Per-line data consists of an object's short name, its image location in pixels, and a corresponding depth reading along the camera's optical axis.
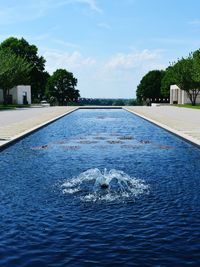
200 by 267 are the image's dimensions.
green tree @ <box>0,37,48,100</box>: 87.56
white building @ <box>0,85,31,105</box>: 76.94
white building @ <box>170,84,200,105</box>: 81.47
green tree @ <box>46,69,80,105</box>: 97.75
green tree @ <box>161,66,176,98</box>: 79.38
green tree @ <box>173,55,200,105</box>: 69.38
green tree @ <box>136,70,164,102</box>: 101.91
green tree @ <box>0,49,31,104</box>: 59.75
